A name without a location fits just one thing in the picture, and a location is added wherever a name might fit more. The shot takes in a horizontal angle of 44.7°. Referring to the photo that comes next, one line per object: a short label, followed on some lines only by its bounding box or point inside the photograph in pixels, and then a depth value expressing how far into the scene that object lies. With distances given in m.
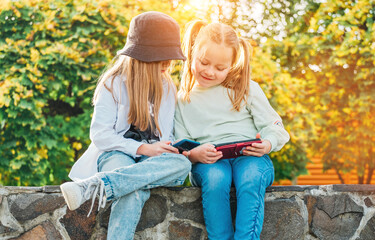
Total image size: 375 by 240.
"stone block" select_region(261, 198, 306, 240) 2.54
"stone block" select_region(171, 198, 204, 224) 2.48
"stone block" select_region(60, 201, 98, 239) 2.37
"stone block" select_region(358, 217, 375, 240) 2.68
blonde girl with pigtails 2.32
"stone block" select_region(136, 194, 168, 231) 2.42
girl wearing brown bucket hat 2.21
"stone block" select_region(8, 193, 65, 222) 2.34
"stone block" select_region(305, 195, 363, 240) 2.61
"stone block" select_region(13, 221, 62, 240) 2.34
